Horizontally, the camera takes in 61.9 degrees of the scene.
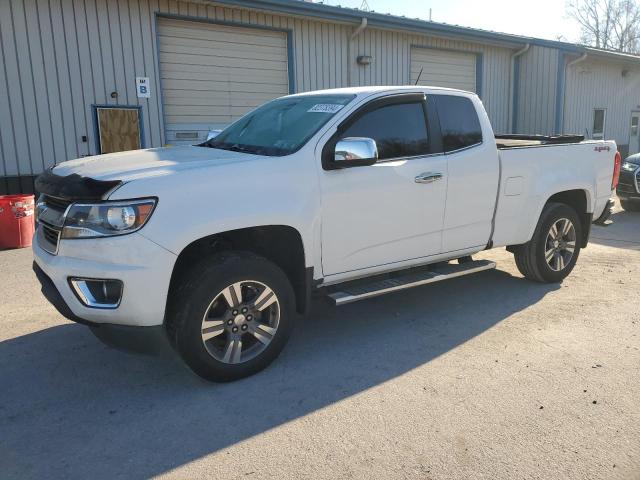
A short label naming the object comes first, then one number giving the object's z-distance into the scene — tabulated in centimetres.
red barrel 742
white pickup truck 315
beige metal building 909
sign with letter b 1003
